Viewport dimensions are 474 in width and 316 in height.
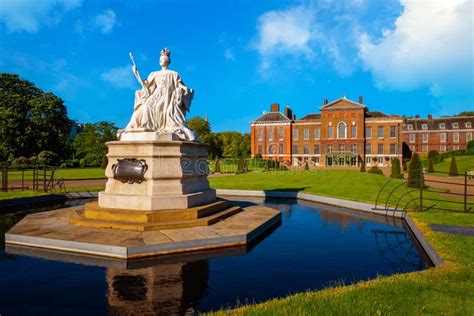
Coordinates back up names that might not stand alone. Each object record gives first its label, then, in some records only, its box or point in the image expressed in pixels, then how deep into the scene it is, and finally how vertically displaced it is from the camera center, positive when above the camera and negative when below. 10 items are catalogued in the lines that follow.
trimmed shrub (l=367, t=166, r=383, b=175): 36.78 -1.12
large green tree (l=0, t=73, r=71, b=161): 38.72 +5.30
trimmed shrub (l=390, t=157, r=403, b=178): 31.97 -0.58
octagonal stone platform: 6.28 -1.62
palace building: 62.84 +5.34
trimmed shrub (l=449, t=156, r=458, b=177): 33.55 -0.61
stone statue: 9.30 +1.68
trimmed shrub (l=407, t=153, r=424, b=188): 20.64 -0.78
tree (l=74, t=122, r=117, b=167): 56.66 +3.58
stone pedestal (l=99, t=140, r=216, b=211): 8.44 -0.49
